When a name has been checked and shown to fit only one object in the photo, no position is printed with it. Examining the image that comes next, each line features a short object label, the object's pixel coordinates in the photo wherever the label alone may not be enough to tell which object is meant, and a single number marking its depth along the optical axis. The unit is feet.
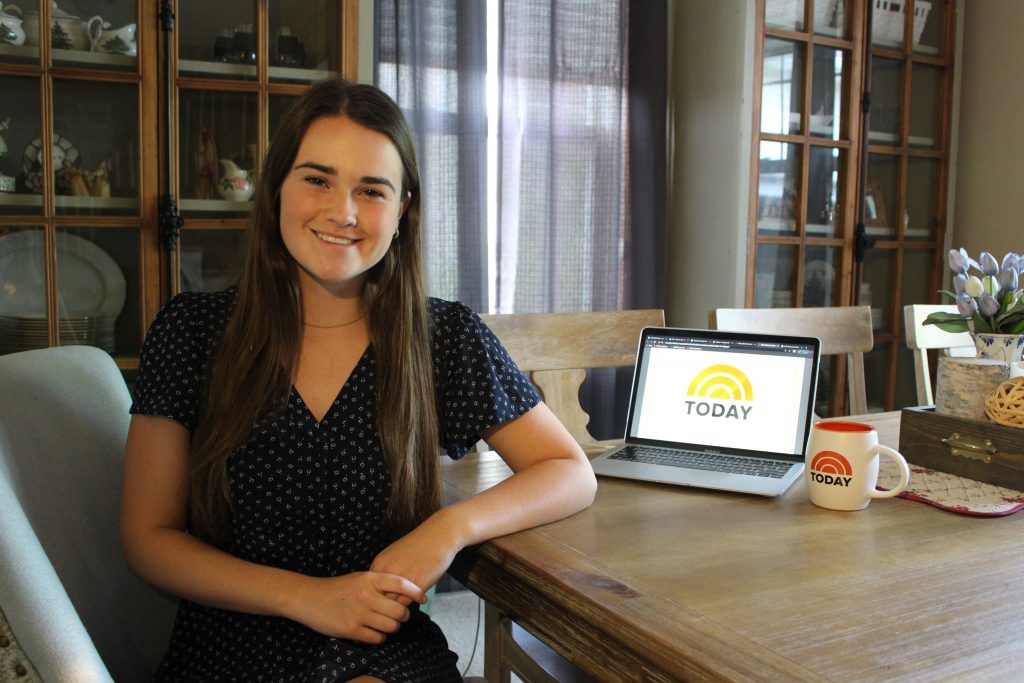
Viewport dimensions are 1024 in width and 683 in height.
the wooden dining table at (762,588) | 2.22
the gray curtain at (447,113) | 8.20
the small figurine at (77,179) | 6.59
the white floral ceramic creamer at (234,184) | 7.07
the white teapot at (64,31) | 6.34
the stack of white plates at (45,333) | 6.45
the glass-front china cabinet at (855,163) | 9.65
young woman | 3.34
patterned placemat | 3.53
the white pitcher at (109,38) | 6.51
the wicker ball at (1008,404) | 3.88
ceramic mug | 3.49
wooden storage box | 3.90
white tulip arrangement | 4.20
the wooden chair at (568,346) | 5.39
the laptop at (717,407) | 4.12
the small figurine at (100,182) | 6.65
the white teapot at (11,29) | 6.26
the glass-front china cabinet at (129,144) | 6.44
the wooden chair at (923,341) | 6.81
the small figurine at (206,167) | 6.94
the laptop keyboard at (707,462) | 3.98
